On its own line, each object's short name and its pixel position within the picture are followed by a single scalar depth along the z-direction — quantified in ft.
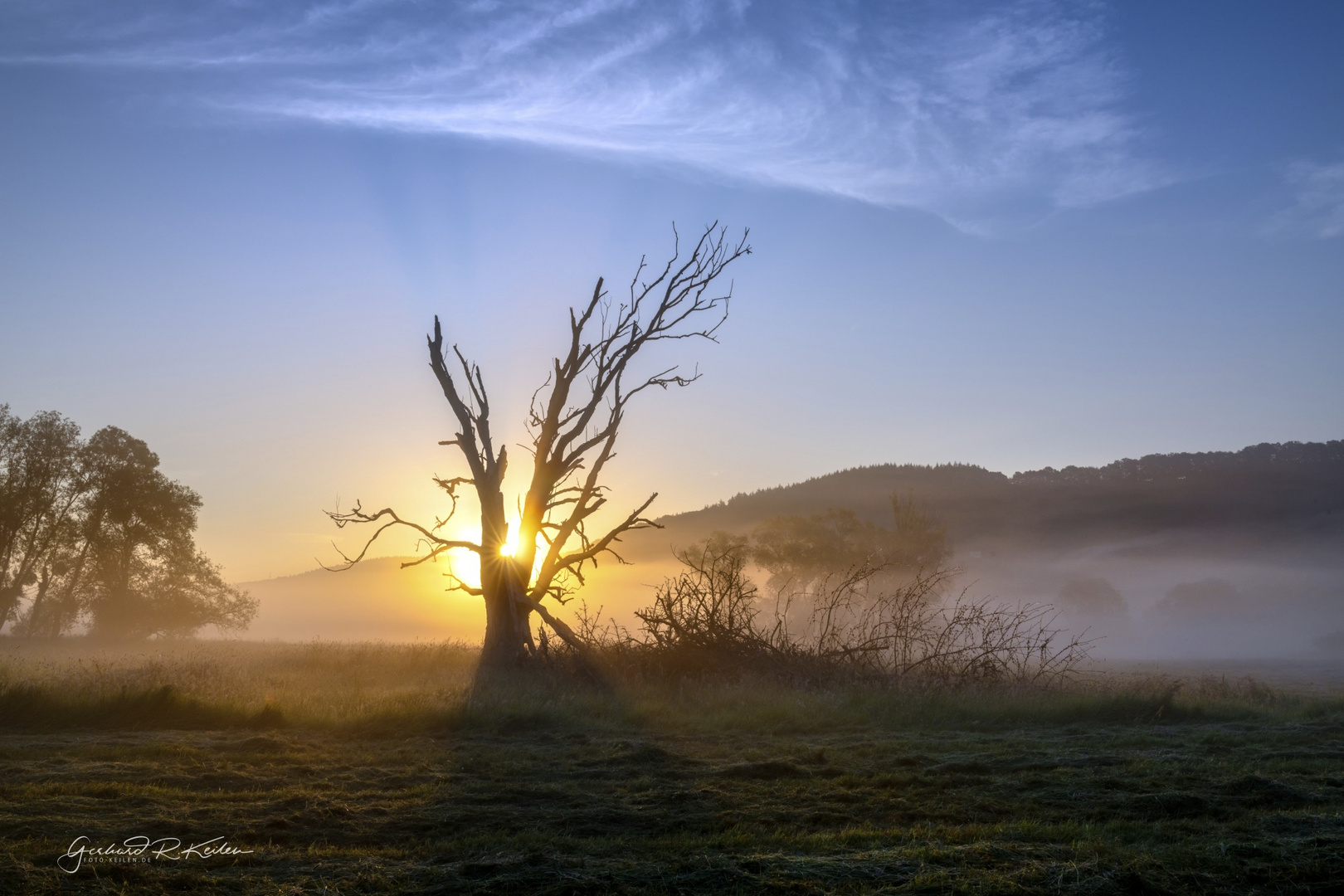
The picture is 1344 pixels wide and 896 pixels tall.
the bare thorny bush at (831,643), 43.29
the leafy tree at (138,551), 88.12
